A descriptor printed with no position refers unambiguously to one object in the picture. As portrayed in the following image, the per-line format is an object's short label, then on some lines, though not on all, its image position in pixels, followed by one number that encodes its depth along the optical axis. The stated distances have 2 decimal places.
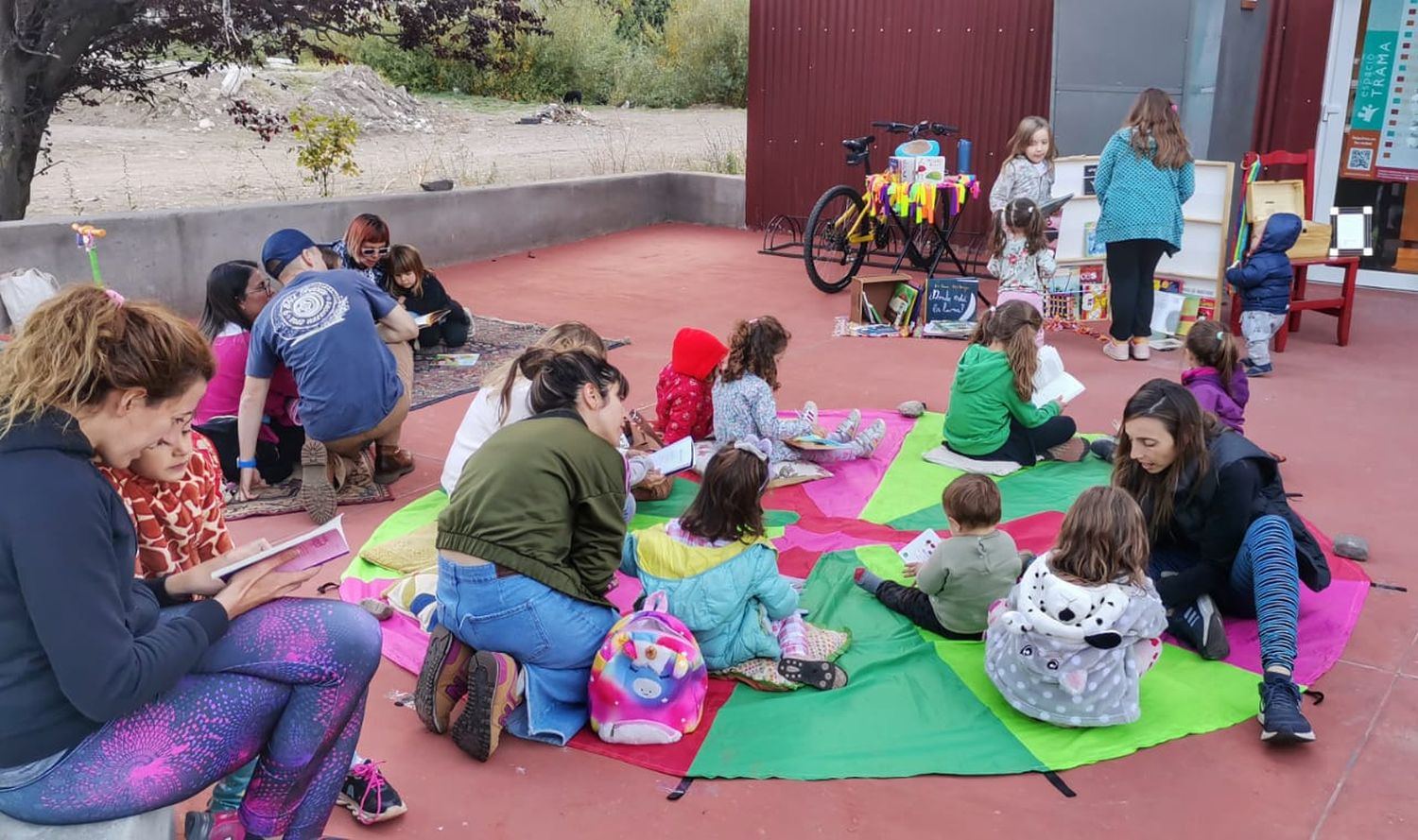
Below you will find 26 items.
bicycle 9.71
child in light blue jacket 3.58
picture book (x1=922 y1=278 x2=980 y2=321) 8.51
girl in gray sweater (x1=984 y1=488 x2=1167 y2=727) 3.36
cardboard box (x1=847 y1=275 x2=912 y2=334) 8.55
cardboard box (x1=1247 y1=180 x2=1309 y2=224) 8.04
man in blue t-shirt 5.05
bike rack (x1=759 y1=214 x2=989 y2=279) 10.91
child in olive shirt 3.96
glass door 9.20
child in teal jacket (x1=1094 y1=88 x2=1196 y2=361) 7.55
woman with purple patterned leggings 2.11
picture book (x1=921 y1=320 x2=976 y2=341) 8.28
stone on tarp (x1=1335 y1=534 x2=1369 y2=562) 4.73
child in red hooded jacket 5.60
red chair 7.94
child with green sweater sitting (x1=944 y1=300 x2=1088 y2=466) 5.57
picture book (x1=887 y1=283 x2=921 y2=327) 8.48
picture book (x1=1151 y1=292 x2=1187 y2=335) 8.31
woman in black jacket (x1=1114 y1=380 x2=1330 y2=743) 3.78
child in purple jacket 5.12
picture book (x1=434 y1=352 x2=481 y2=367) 7.57
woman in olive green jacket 3.28
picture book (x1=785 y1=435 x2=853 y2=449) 5.74
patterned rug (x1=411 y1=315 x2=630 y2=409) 7.03
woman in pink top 5.27
